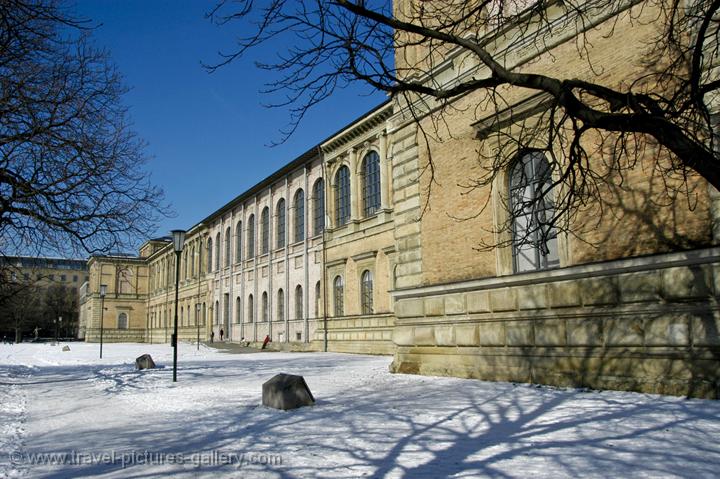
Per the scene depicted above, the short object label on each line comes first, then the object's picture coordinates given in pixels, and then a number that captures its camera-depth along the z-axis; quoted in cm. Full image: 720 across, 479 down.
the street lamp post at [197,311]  5578
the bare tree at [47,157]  1162
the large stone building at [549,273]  834
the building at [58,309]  8923
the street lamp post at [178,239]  1655
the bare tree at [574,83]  553
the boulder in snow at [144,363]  1927
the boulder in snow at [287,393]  934
